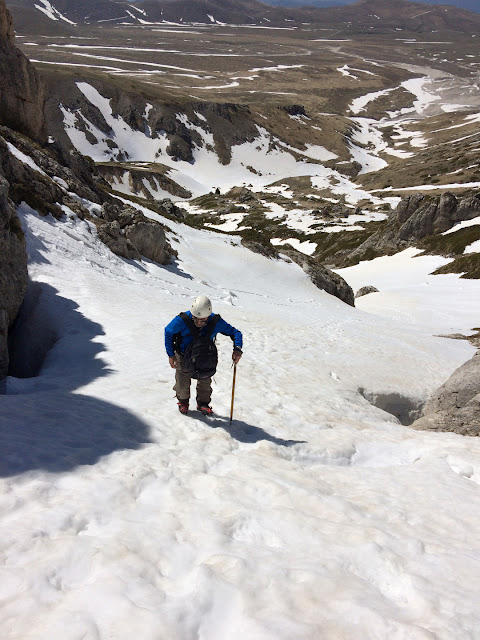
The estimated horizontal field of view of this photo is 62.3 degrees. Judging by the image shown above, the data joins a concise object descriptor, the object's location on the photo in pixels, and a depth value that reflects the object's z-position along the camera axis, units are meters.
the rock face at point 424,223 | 70.81
